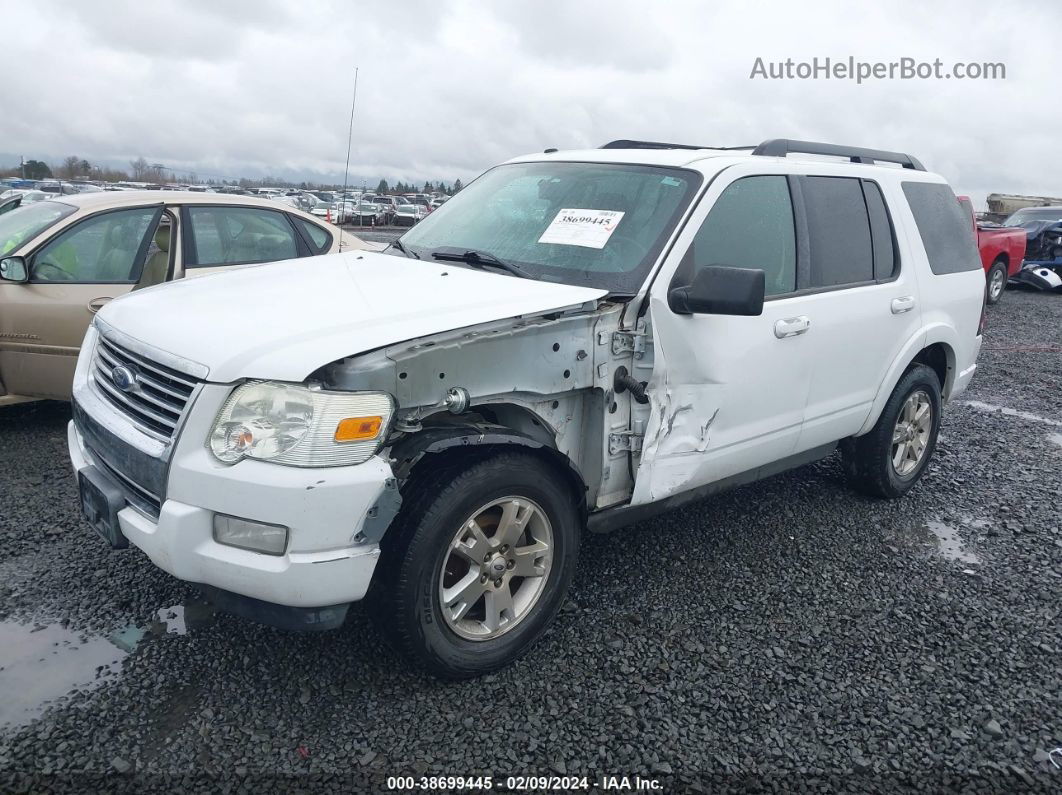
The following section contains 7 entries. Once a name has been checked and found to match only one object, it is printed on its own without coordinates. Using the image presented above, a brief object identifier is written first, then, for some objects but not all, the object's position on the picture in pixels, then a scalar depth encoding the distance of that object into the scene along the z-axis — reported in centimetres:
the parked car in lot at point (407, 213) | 2934
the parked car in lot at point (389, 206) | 2745
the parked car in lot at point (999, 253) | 1323
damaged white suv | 244
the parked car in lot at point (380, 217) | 2786
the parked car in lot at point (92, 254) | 499
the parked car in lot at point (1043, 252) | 1545
